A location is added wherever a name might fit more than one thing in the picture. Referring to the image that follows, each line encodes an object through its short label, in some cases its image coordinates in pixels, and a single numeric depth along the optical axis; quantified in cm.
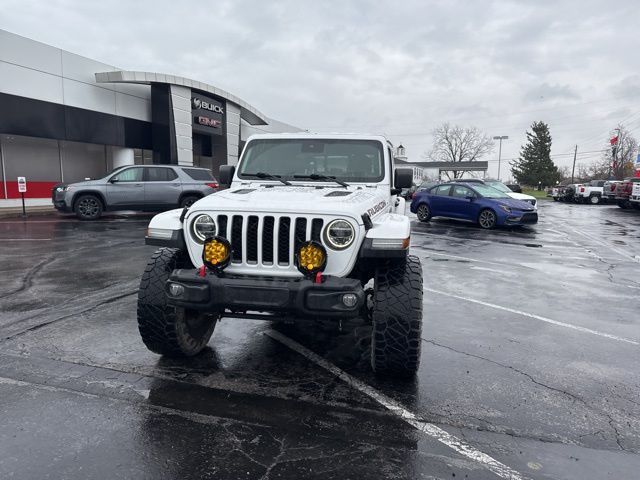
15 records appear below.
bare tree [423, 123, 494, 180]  9019
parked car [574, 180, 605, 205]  3175
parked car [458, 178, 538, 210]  1582
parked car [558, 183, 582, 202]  3309
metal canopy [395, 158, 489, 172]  7412
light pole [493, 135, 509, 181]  6091
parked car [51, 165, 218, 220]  1498
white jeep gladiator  329
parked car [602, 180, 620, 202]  2719
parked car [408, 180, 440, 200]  1740
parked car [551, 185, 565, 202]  3612
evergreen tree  6912
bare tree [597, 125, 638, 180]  7081
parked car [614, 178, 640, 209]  2542
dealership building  1762
